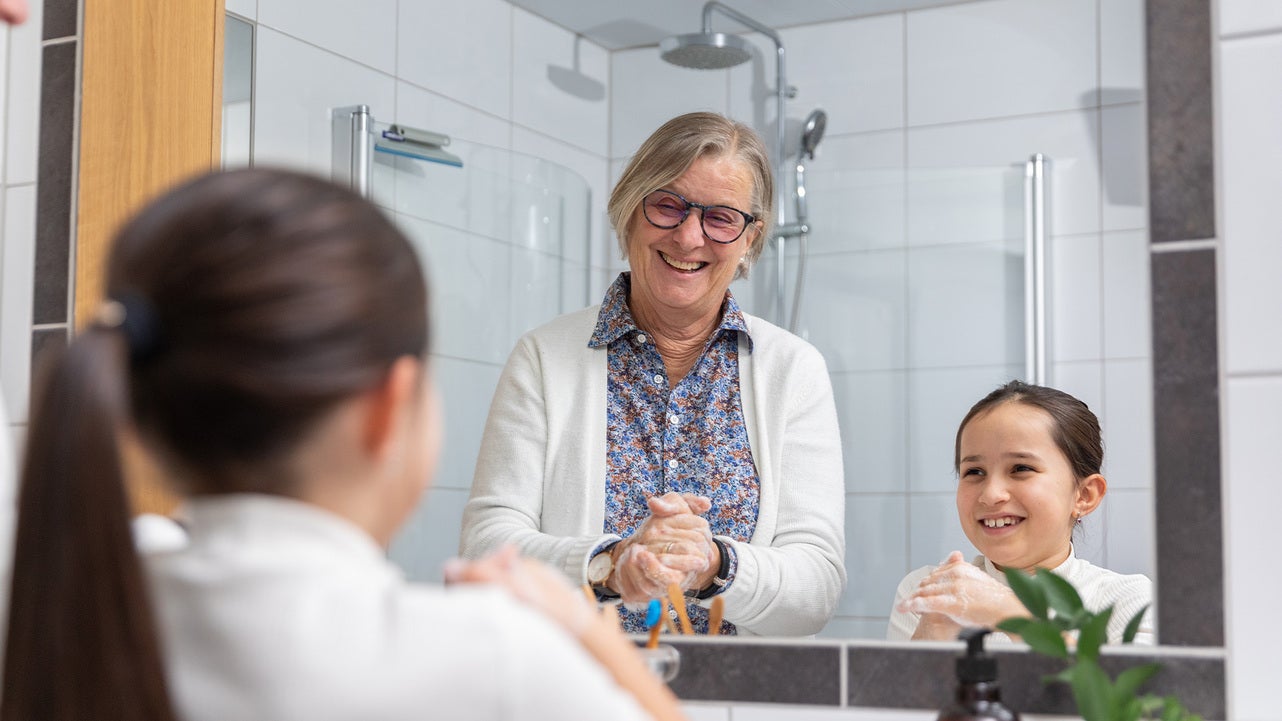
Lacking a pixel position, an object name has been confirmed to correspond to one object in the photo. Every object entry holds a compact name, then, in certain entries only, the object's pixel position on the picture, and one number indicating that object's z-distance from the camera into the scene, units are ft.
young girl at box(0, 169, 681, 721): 1.75
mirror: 3.60
